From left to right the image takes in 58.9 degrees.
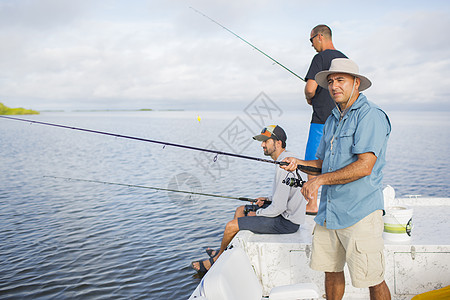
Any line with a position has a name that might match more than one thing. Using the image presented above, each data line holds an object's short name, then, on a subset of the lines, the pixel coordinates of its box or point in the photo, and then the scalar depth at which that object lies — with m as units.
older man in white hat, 2.55
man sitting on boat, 3.96
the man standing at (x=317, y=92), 4.35
